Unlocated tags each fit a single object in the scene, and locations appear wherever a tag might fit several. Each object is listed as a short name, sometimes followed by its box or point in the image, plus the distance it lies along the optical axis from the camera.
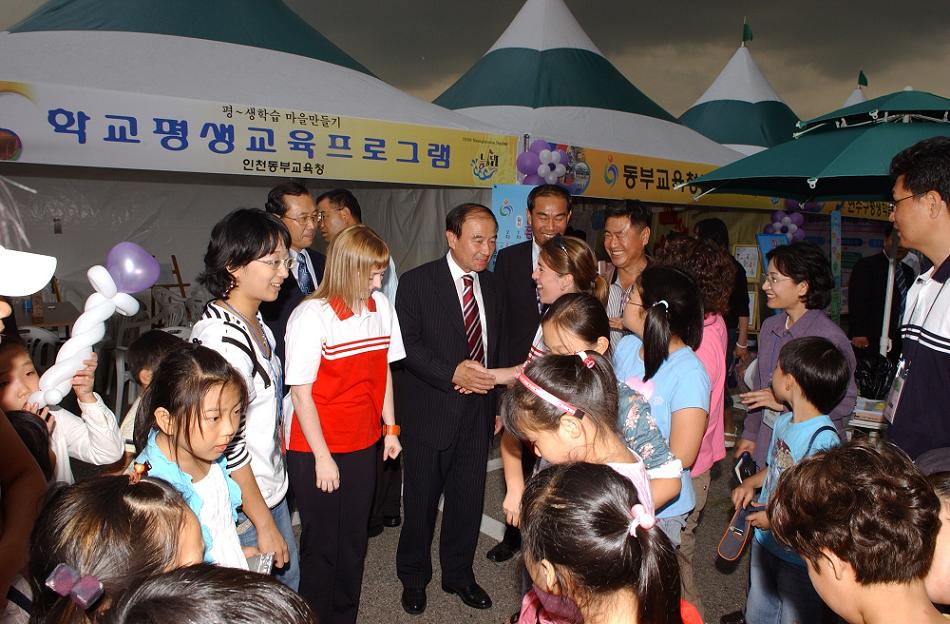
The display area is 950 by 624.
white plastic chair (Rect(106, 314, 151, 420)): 5.64
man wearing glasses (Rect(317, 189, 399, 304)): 4.12
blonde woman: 2.39
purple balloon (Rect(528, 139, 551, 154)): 5.80
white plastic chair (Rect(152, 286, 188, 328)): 6.85
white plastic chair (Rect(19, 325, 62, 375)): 5.50
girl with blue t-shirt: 2.09
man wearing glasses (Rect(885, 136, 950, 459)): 2.15
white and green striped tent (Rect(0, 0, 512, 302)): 4.47
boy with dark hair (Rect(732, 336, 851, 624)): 2.15
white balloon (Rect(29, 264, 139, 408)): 2.02
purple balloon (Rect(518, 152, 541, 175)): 5.71
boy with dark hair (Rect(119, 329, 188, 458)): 2.51
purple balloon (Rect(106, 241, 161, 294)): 2.22
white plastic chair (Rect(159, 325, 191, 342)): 5.77
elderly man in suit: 2.96
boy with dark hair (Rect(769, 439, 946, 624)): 1.26
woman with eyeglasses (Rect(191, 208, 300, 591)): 2.04
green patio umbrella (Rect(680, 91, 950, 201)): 3.56
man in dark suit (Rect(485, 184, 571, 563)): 3.46
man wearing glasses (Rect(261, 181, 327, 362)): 3.04
